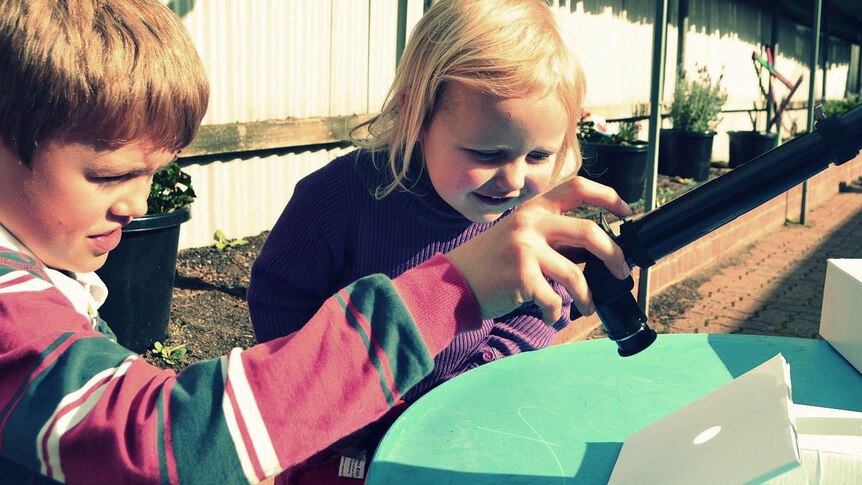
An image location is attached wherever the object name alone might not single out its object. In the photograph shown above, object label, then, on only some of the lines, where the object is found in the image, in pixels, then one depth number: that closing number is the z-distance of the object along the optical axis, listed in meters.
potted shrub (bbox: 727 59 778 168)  9.29
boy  0.83
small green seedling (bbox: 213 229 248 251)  4.12
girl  1.52
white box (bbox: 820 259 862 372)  1.58
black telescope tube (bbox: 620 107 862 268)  0.95
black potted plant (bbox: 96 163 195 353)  3.00
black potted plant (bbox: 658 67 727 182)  7.93
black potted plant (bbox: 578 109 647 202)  6.09
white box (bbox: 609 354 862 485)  0.92
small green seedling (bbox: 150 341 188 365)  2.97
